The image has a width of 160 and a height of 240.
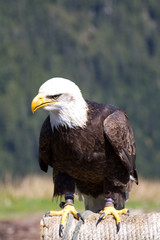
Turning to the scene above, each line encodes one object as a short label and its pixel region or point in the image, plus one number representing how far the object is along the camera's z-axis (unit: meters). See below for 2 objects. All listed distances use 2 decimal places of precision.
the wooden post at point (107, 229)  9.17
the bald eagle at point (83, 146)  9.65
